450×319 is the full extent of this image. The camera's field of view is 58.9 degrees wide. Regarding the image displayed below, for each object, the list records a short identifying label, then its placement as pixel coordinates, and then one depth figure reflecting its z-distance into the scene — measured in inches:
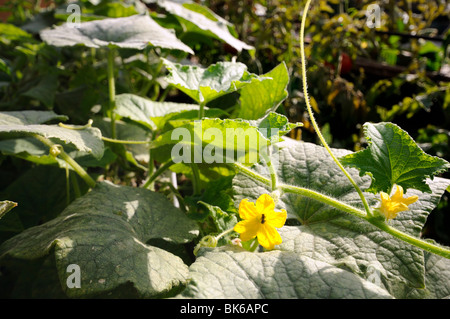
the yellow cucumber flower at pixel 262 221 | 22.0
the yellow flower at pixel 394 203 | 21.1
